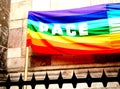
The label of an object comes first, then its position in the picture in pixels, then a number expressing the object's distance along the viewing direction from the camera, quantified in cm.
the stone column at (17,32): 495
